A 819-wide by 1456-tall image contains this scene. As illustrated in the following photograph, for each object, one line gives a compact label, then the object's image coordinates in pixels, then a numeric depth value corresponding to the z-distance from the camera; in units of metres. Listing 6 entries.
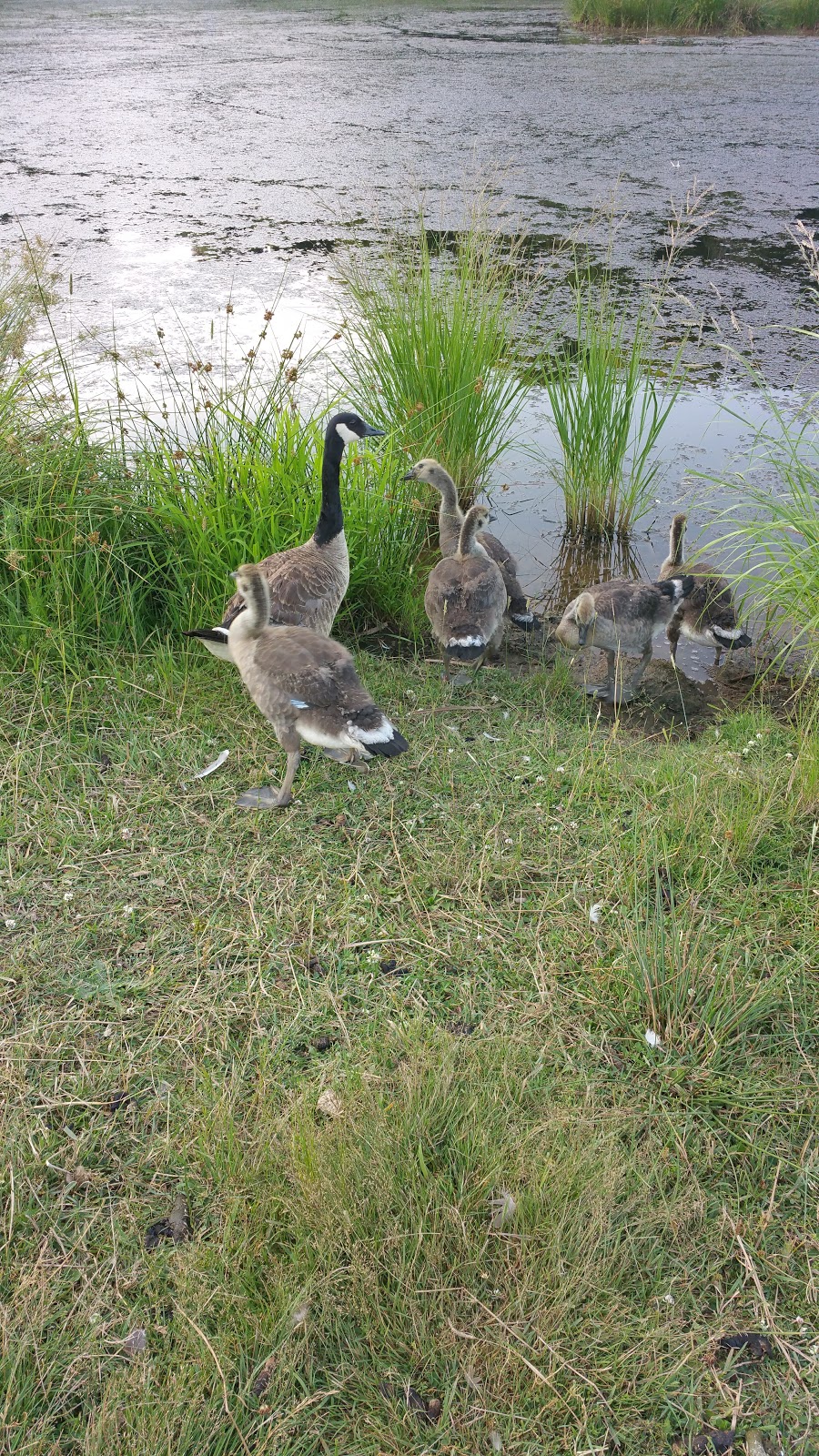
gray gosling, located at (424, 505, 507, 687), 5.49
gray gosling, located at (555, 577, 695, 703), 5.77
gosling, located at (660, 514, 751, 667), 5.98
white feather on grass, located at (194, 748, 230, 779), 4.75
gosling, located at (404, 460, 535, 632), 6.39
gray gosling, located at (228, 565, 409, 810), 4.48
